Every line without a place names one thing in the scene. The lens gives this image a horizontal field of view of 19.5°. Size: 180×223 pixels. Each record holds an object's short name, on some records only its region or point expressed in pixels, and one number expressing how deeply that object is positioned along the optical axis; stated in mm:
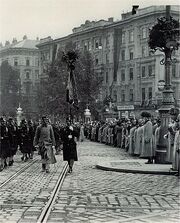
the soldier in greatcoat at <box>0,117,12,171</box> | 15918
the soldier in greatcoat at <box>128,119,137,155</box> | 22531
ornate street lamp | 15922
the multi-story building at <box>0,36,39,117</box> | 110938
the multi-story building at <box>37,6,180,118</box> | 72312
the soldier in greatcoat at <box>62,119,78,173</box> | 14953
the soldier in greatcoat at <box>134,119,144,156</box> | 19328
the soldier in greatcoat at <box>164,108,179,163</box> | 13805
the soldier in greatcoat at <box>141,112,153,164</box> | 17219
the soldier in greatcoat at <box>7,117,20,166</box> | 17000
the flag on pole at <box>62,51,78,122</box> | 21438
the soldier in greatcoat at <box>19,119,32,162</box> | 19734
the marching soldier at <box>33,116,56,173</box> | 15156
